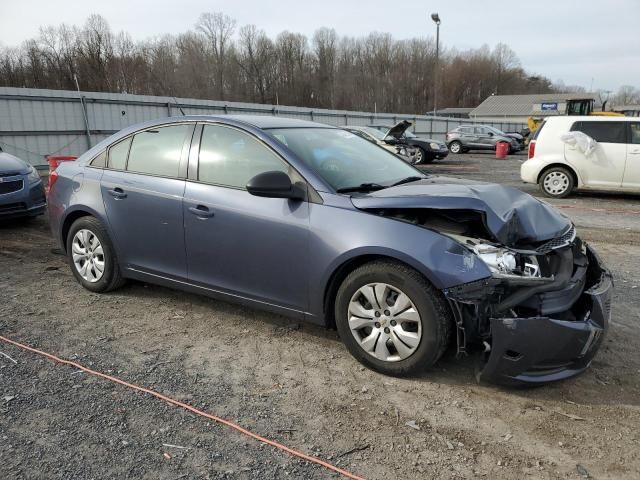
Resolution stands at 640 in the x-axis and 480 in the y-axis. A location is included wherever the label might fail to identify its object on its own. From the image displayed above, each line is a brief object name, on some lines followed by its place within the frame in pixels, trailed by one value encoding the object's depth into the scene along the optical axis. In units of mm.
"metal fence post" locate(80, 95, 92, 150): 16120
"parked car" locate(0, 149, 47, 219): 6977
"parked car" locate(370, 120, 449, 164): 20083
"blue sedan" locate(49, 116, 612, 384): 2869
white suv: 10367
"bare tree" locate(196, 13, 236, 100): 76500
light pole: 37750
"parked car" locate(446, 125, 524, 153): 27438
